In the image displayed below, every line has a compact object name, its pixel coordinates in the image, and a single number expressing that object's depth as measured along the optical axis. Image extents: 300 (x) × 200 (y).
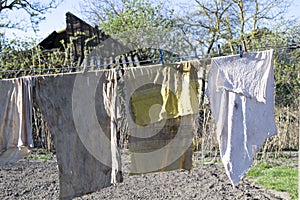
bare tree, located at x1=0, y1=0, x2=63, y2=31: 8.80
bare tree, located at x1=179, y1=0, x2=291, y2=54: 7.96
